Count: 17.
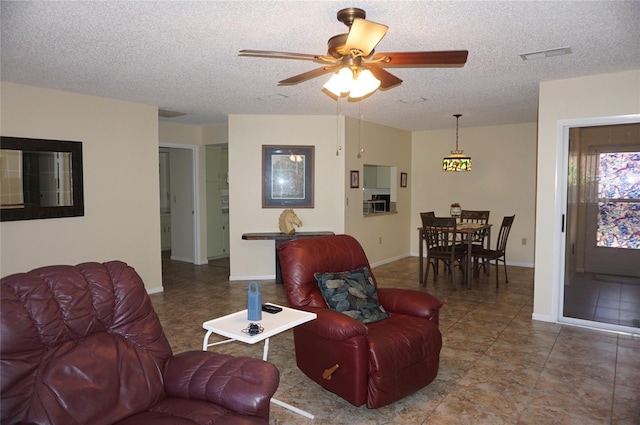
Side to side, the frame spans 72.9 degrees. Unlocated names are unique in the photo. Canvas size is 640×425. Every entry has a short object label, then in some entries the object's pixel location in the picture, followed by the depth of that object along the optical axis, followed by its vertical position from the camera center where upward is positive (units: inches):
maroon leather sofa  64.5 -28.8
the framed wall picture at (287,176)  245.3 +9.9
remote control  102.1 -27.5
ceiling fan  90.0 +29.8
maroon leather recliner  100.9 -35.3
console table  235.0 -23.3
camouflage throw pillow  115.6 -28.0
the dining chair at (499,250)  231.4 -31.3
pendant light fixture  258.2 +18.4
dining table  226.5 -22.7
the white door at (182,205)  298.2 -8.0
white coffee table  86.1 -28.0
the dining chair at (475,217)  267.6 -15.1
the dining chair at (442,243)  225.1 -26.6
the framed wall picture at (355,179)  256.2 +8.5
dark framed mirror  165.9 +6.0
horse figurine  237.1 -15.7
